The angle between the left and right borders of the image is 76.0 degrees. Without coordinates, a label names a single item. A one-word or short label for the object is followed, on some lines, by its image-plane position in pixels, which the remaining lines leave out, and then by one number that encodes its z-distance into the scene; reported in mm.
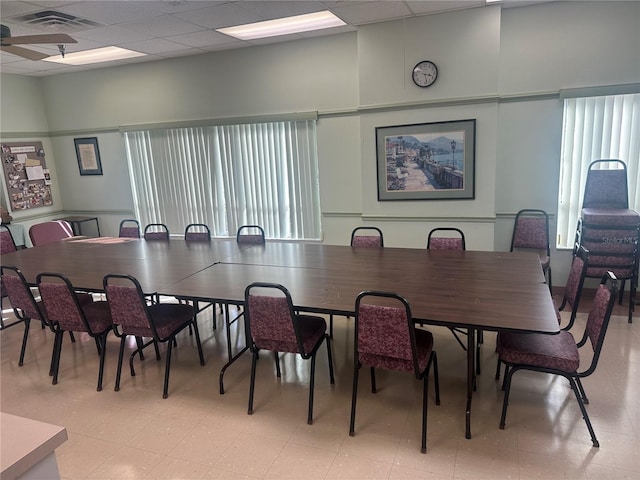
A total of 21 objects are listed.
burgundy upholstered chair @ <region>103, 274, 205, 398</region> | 2801
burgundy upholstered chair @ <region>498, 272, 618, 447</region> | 2186
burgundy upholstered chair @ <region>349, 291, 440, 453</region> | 2166
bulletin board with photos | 5887
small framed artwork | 6355
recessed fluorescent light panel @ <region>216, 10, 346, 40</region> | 4383
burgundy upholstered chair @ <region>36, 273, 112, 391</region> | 2963
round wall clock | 4277
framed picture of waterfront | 4371
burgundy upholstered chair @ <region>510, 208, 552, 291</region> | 4297
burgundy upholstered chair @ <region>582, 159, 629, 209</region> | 4016
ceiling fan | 3102
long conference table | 2303
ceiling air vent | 3564
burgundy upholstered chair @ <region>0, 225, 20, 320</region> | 4809
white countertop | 926
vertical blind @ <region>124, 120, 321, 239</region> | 5312
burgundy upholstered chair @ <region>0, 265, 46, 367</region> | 3164
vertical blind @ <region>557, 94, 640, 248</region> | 4035
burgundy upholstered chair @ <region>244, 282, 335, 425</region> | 2445
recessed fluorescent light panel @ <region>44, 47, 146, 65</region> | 5165
